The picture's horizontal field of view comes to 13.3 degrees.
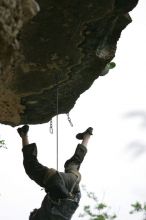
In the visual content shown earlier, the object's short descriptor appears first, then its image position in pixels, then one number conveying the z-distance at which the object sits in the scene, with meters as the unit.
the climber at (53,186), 9.74
